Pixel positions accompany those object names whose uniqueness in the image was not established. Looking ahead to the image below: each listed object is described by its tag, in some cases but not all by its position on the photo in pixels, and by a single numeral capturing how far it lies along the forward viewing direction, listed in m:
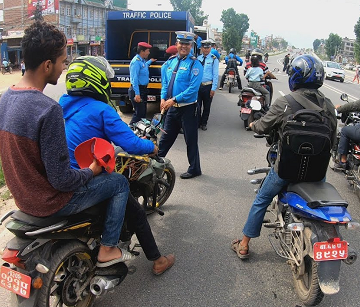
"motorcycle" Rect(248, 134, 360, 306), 2.40
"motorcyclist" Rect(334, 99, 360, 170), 4.62
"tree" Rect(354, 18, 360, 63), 66.67
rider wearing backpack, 2.57
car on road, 25.52
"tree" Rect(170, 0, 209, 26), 79.78
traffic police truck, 8.48
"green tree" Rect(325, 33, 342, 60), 91.14
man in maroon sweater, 1.79
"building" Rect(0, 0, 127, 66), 45.32
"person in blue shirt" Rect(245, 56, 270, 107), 8.17
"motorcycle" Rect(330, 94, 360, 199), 4.57
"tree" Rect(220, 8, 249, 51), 60.49
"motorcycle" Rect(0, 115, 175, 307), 1.99
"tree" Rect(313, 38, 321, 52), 193.62
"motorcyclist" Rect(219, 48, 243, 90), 13.48
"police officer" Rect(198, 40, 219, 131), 7.83
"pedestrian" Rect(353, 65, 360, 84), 27.89
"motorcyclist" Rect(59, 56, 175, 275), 2.39
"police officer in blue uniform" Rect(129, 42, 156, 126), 7.14
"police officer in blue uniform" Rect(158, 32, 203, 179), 4.76
